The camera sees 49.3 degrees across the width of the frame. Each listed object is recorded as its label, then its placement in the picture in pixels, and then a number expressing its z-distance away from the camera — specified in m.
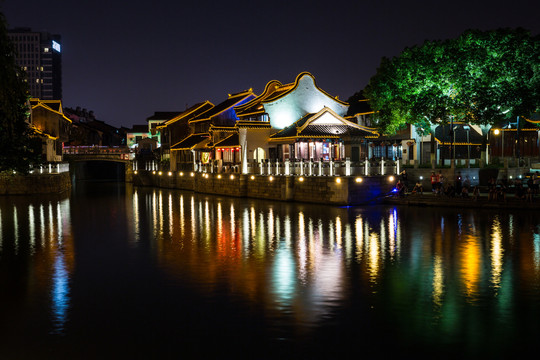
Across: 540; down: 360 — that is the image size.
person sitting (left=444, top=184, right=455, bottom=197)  36.94
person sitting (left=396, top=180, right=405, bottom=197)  39.44
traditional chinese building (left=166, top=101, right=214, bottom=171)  77.00
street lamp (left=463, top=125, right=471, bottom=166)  51.65
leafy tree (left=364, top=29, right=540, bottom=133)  39.78
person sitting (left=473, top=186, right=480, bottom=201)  35.18
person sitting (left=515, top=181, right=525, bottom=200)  33.81
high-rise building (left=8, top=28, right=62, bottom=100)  190.00
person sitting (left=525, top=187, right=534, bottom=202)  33.12
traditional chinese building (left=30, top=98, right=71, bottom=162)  69.56
